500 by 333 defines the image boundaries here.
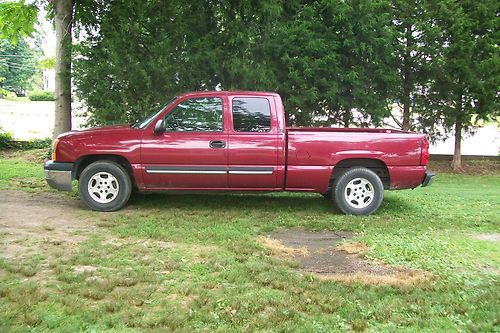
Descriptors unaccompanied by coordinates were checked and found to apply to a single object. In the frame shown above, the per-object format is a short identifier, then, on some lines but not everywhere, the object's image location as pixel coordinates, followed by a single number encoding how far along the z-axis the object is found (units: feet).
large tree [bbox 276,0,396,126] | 36.73
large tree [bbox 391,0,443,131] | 38.96
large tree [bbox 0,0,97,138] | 36.94
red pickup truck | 22.99
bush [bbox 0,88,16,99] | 57.20
